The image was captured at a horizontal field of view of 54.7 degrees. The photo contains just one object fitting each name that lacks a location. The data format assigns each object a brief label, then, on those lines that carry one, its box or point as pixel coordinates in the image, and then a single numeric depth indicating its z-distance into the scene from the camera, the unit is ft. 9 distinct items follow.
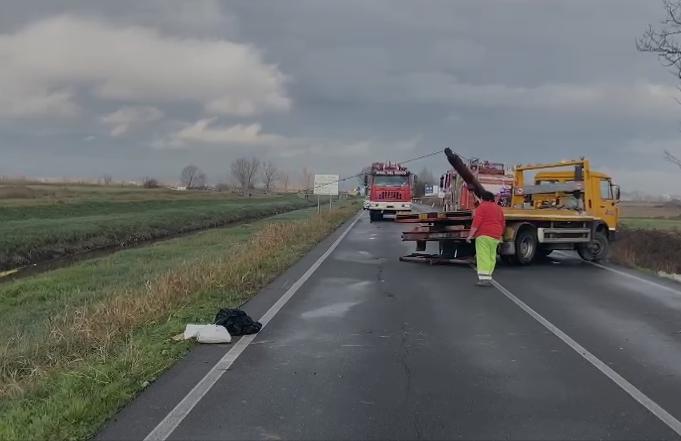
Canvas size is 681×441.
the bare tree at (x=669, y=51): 63.94
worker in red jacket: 40.55
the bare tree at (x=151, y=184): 393.04
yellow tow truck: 51.98
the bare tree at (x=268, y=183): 577.84
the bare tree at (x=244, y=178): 555.69
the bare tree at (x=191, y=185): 519.19
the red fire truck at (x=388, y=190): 128.57
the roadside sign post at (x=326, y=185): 140.97
